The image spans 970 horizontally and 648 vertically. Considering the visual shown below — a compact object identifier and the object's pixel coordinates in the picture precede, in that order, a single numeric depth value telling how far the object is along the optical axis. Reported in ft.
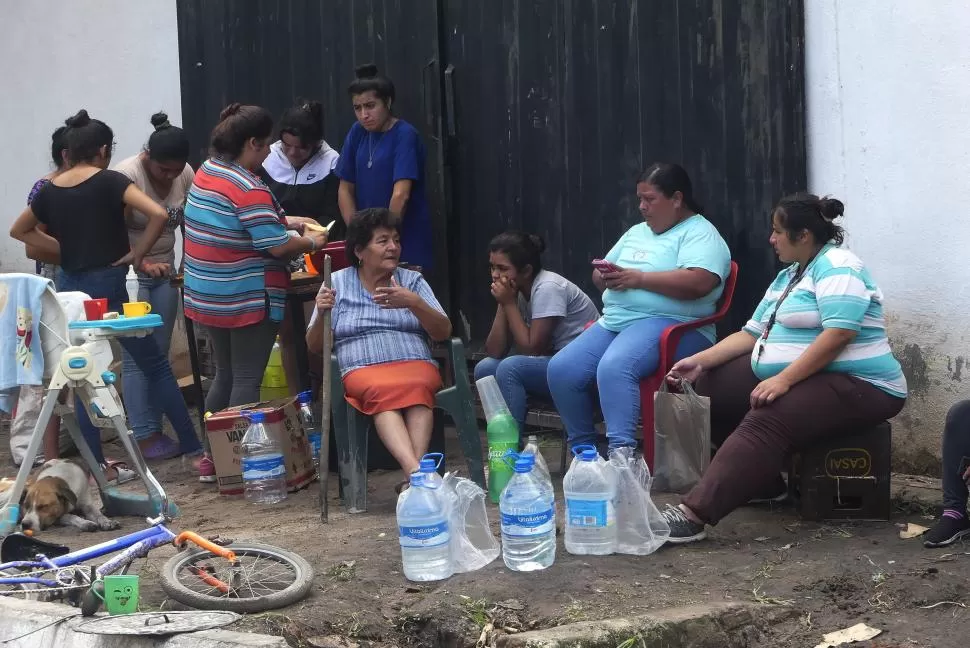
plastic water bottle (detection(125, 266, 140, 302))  23.72
